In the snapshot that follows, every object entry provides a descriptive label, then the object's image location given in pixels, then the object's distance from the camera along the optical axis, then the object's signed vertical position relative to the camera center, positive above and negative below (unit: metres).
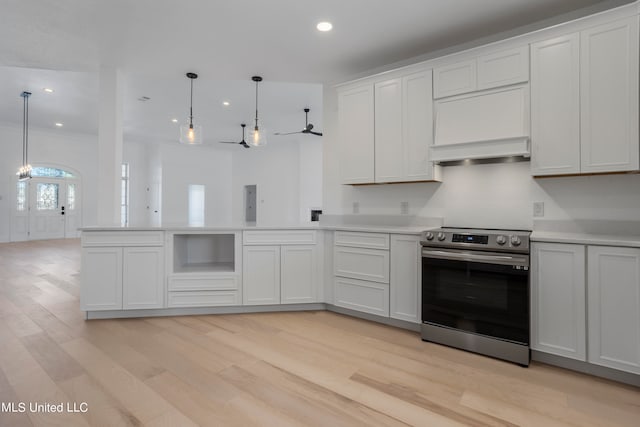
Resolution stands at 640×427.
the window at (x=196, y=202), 11.15 +0.42
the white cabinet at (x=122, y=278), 3.31 -0.63
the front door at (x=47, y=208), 9.42 +0.19
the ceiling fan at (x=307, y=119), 6.70 +2.20
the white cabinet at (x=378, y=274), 3.03 -0.58
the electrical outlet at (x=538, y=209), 2.81 +0.04
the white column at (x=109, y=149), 3.74 +0.75
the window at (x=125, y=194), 10.95 +0.68
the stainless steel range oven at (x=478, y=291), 2.42 -0.59
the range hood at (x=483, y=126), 2.62 +0.74
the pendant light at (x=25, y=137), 6.62 +2.07
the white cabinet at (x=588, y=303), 2.11 -0.60
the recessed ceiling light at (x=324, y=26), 2.88 +1.64
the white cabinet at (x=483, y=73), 2.62 +1.18
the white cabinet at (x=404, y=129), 3.09 +0.82
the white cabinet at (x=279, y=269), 3.54 -0.59
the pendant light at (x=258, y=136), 4.83 +1.14
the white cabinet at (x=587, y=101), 2.23 +0.80
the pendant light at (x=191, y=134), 4.50 +1.09
